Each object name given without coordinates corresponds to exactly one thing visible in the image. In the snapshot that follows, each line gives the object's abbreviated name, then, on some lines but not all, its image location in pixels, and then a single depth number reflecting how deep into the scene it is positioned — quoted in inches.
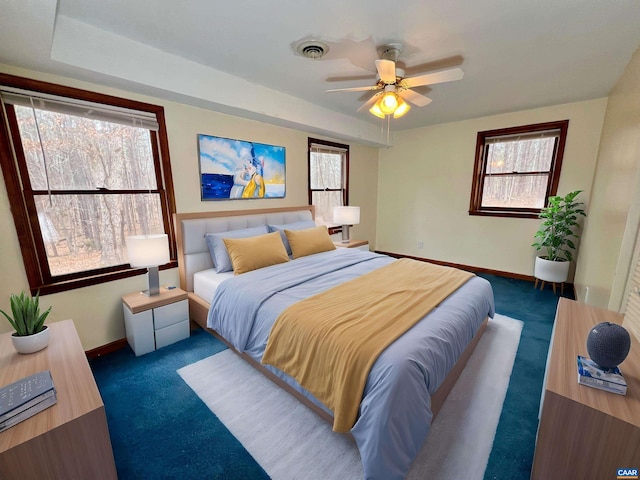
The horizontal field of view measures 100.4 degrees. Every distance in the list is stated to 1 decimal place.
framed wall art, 117.6
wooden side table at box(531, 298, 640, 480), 37.7
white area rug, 56.2
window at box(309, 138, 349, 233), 167.6
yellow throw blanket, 53.6
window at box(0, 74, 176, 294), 77.2
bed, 49.2
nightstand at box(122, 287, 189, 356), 91.7
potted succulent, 57.3
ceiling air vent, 83.4
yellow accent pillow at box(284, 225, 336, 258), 124.6
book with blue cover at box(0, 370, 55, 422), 41.5
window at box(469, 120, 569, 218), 149.1
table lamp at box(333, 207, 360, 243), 168.2
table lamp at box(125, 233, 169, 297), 88.7
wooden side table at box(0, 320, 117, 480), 38.2
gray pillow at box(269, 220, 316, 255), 129.0
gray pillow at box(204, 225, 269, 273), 109.0
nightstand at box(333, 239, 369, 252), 166.6
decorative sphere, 42.8
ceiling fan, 77.6
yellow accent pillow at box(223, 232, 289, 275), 103.7
